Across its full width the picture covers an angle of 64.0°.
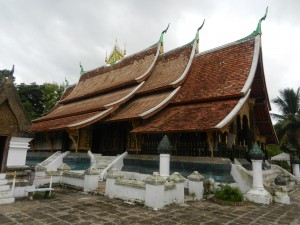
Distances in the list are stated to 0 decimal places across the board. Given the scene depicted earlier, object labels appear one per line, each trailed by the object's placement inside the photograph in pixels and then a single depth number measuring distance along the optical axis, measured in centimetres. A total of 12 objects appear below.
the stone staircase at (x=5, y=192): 607
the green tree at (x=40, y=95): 3594
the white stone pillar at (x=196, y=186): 761
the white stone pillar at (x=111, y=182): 718
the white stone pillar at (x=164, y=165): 777
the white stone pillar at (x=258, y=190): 751
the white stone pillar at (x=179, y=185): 677
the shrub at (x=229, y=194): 712
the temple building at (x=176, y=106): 964
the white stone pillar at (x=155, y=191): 603
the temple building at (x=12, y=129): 636
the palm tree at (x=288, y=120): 2197
